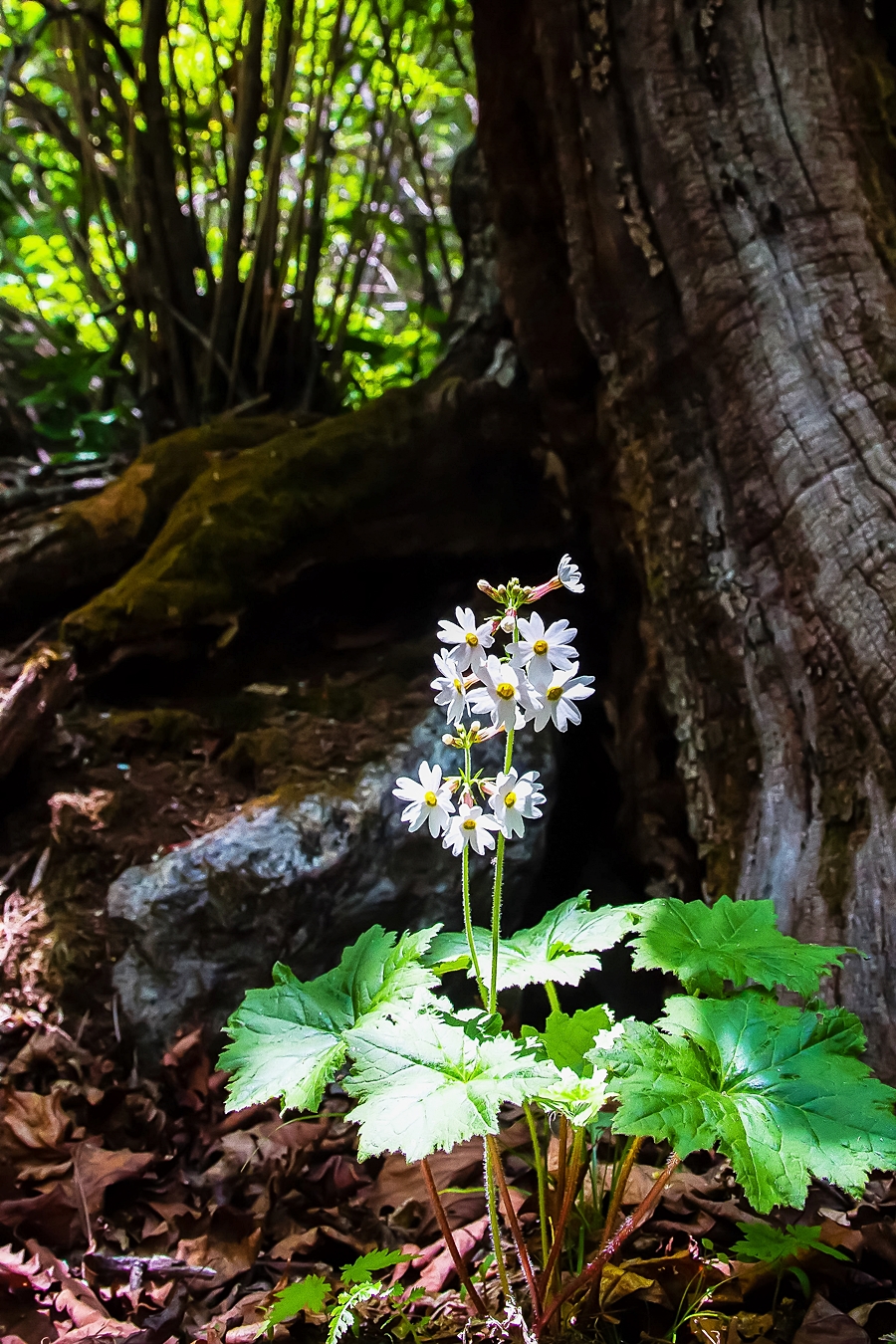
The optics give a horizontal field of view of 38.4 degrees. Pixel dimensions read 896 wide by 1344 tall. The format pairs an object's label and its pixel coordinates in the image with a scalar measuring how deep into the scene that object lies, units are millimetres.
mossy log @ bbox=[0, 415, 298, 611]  987
